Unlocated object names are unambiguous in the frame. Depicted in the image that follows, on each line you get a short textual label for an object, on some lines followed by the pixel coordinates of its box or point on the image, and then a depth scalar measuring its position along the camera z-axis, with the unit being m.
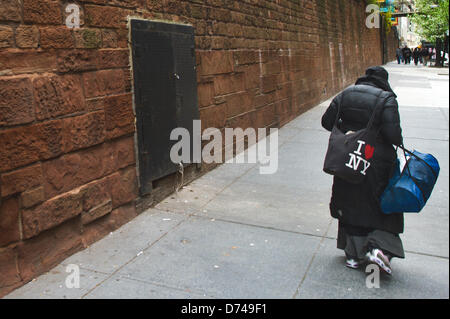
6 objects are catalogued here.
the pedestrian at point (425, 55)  37.12
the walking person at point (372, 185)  3.56
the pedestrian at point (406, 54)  41.09
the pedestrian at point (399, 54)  41.80
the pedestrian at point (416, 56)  38.47
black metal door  4.82
